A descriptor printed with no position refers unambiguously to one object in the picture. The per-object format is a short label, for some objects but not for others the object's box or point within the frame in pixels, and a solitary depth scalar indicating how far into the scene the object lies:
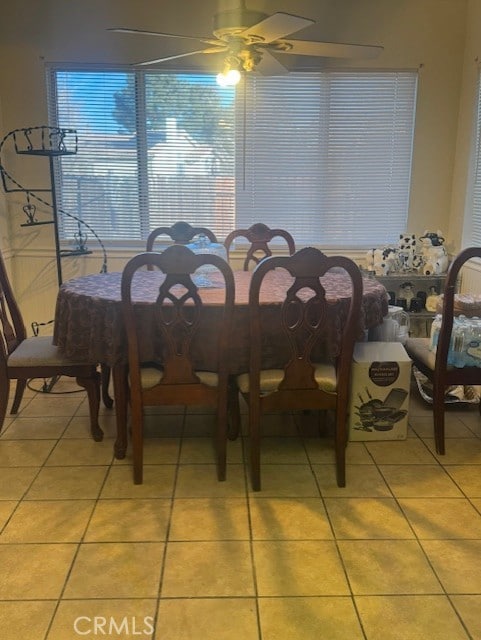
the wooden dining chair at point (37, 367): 2.72
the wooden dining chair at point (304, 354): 2.16
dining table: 2.41
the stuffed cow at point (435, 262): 3.80
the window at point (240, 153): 3.91
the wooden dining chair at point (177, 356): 2.21
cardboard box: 2.73
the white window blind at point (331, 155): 3.95
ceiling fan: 2.30
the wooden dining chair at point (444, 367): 2.49
